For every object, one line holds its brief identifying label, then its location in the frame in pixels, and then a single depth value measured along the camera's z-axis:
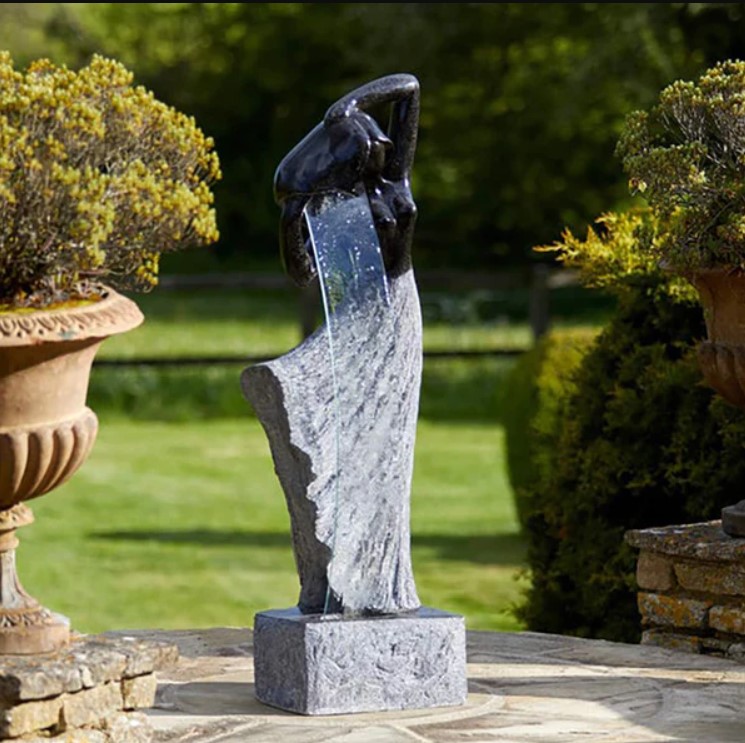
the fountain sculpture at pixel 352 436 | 9.21
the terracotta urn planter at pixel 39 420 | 7.88
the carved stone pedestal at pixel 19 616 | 8.04
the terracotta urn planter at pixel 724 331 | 10.48
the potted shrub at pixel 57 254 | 7.92
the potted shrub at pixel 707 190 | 10.33
